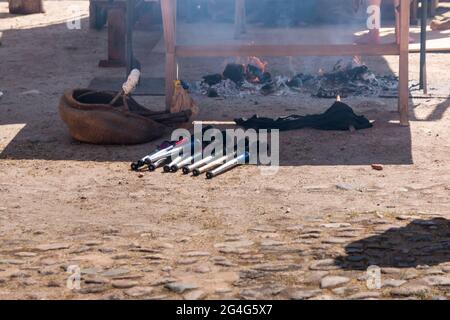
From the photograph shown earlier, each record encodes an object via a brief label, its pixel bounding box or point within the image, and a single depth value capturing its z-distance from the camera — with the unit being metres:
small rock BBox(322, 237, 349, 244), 10.02
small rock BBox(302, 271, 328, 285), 8.95
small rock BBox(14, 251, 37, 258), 9.68
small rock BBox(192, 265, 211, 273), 9.26
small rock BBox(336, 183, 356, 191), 11.97
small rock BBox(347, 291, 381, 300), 8.58
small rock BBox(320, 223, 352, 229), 10.48
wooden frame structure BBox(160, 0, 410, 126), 15.60
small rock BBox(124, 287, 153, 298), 8.66
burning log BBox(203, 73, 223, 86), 17.88
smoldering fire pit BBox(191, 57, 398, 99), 17.53
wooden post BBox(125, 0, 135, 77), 18.19
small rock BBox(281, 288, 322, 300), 8.61
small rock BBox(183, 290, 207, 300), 8.57
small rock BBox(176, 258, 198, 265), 9.47
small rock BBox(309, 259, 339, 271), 9.31
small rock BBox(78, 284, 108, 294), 8.74
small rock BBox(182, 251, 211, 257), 9.70
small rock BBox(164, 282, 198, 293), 8.75
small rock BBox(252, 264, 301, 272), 9.29
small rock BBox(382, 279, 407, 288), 8.83
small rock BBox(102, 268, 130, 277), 9.14
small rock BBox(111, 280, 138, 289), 8.85
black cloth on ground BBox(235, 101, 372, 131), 14.75
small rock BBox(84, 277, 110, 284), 8.95
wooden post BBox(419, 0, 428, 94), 17.54
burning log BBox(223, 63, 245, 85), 18.02
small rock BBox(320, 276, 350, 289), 8.87
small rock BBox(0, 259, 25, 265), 9.49
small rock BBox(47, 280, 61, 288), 8.88
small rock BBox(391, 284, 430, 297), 8.66
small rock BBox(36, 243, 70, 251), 9.88
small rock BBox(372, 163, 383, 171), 12.82
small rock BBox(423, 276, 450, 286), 8.87
